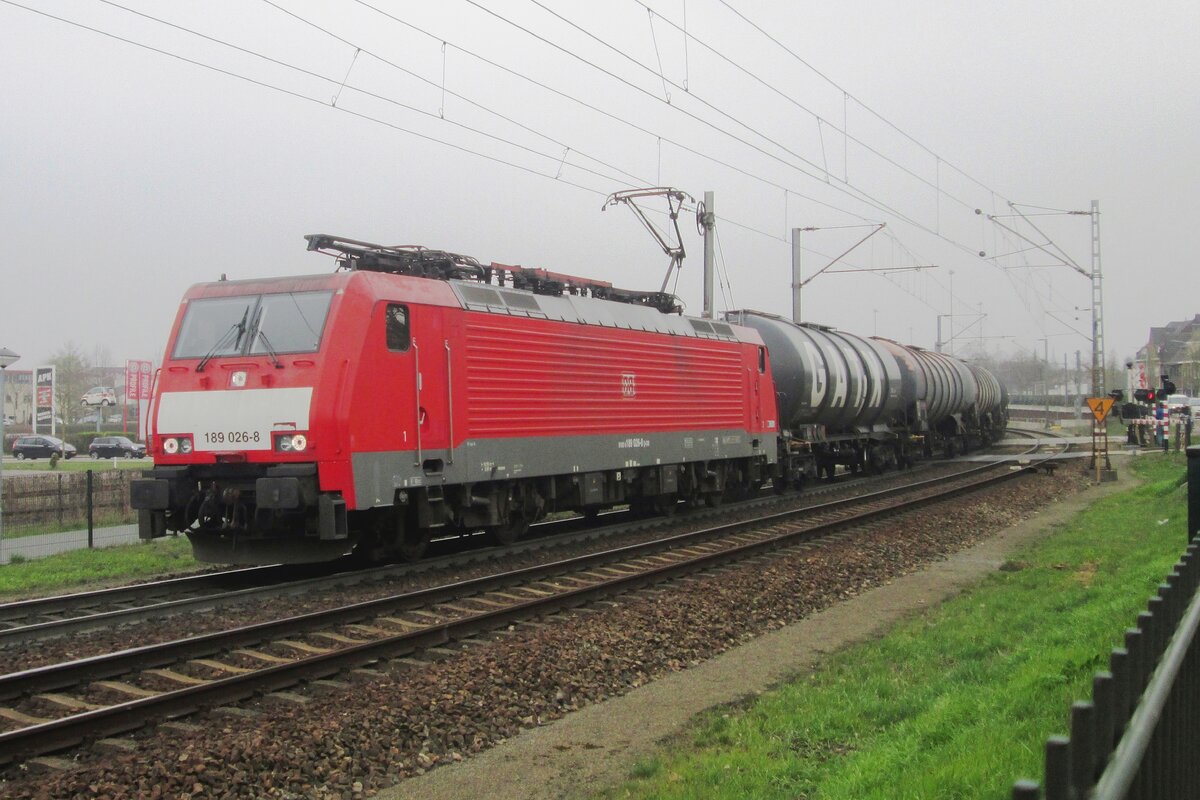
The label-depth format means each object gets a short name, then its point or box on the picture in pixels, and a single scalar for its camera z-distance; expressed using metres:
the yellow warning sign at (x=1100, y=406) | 25.61
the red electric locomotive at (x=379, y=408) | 10.96
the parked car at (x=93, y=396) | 51.44
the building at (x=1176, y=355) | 43.31
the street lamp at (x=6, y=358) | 16.03
